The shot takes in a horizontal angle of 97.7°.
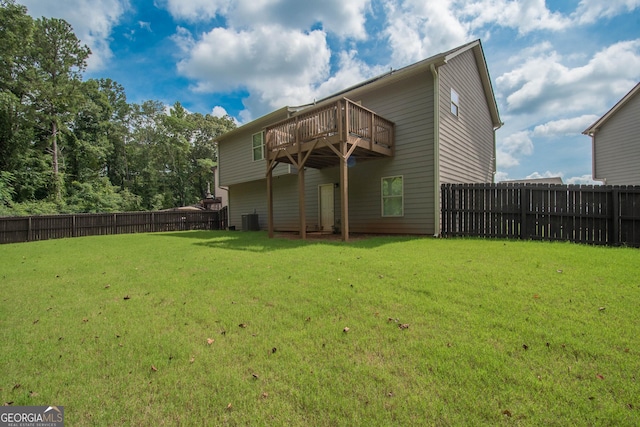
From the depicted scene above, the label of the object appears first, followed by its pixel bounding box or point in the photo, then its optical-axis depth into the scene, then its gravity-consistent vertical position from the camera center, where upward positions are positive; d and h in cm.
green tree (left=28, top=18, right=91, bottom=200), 2270 +1161
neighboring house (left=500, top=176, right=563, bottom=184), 2893 +312
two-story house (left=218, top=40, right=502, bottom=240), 898 +226
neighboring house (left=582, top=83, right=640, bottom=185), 1333 +336
